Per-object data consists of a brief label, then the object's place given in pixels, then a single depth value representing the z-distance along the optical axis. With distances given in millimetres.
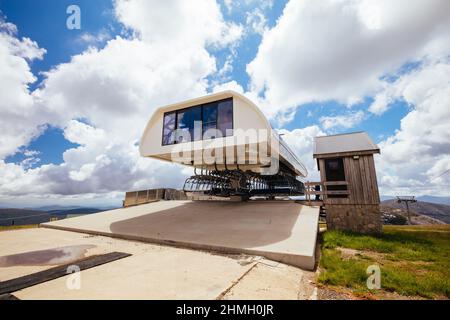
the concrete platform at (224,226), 5070
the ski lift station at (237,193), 6109
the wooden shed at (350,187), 9258
